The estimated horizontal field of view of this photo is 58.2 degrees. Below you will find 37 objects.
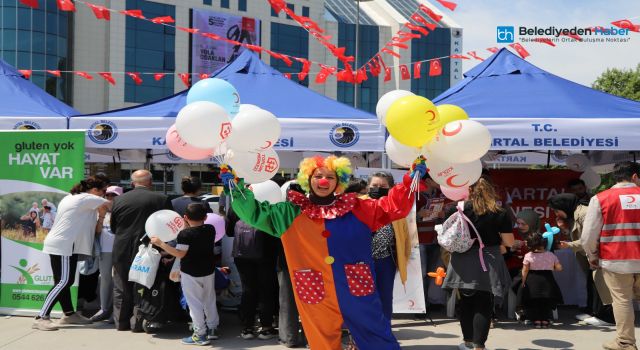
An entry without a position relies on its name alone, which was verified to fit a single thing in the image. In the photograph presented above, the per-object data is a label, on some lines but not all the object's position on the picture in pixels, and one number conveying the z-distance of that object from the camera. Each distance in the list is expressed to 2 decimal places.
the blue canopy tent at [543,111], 6.41
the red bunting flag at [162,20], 9.62
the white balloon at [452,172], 3.79
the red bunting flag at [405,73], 11.84
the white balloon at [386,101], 3.97
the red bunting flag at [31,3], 7.57
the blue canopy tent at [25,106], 6.83
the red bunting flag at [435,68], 12.03
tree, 23.94
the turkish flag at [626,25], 8.94
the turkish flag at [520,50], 10.07
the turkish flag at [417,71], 12.02
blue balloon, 4.17
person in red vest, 4.96
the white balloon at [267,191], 4.73
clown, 3.42
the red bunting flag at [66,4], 7.85
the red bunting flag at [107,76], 11.66
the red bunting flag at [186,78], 11.15
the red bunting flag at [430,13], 9.41
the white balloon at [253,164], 3.66
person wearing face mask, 4.71
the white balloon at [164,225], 5.27
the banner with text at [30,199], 6.46
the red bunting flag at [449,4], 8.22
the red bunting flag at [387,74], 11.32
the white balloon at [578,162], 8.35
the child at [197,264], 5.36
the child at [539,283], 6.14
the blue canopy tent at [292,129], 6.71
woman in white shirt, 6.03
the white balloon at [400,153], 4.10
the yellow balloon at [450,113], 4.03
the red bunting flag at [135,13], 8.75
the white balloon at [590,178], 7.87
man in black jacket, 5.94
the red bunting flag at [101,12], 8.65
